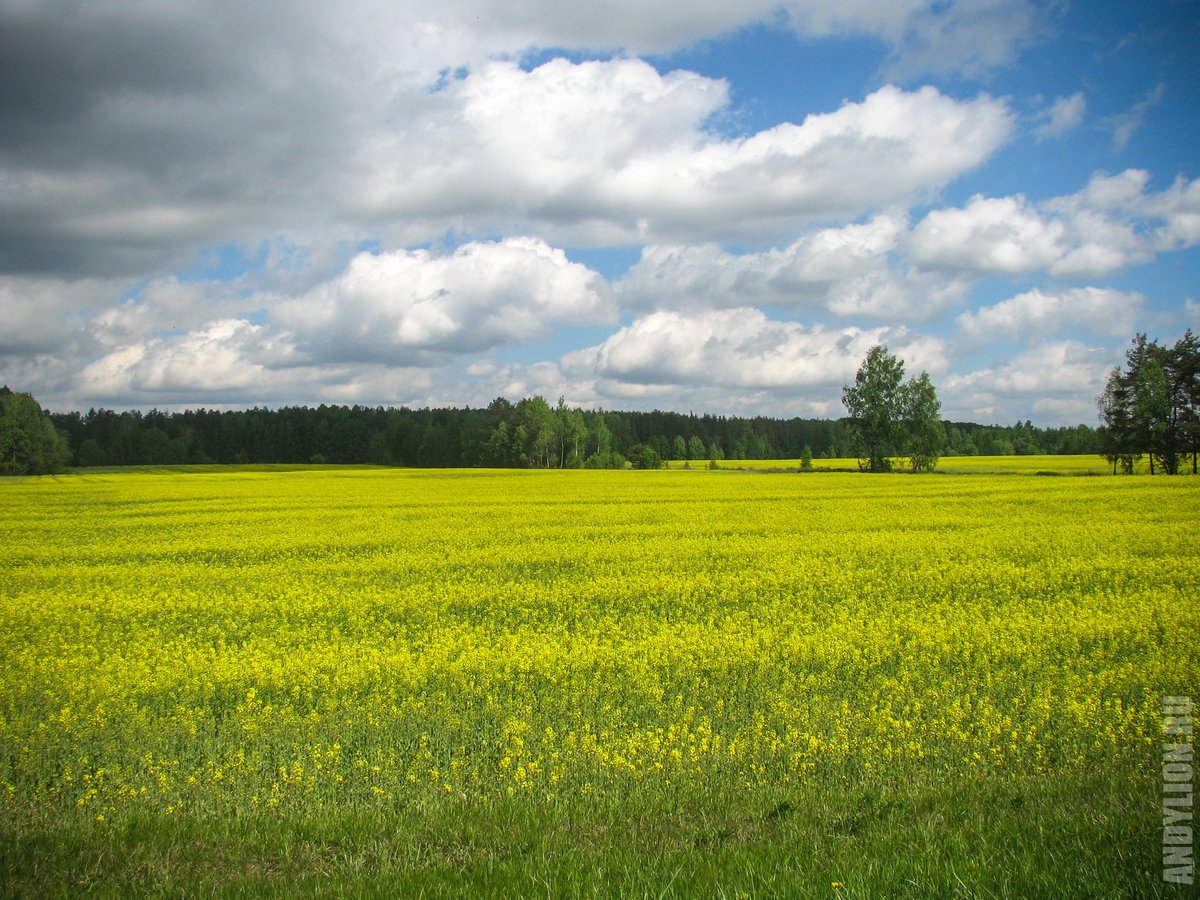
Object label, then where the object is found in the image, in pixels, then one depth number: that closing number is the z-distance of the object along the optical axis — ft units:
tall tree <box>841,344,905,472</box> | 243.40
